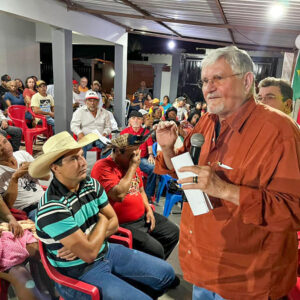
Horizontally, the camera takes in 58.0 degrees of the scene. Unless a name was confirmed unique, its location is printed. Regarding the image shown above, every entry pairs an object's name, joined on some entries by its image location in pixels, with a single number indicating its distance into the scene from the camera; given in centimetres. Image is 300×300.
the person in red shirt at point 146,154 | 412
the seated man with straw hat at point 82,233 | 167
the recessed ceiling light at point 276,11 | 385
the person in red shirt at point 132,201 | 238
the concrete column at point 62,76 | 590
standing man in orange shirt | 97
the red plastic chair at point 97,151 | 509
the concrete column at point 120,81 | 880
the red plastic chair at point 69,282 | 165
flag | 527
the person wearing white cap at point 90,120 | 515
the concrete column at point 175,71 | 1409
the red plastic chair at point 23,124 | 581
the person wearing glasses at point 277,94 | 208
